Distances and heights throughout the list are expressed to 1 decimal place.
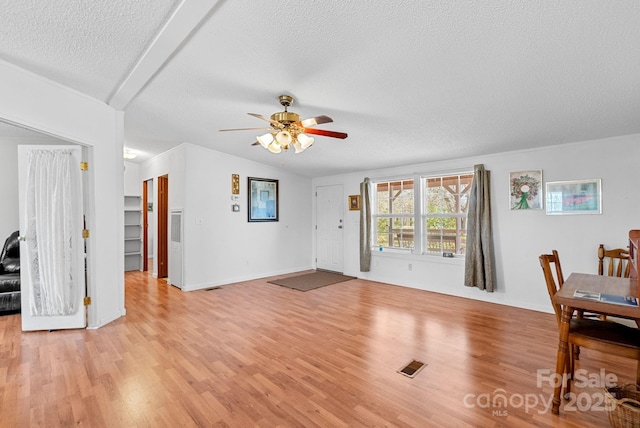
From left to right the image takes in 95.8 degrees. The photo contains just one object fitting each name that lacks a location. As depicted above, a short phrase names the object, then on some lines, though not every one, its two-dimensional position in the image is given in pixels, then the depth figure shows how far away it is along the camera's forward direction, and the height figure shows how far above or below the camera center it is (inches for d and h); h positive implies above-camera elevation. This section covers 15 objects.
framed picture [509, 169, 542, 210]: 151.7 +12.3
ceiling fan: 105.1 +31.5
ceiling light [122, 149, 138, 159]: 225.7 +49.6
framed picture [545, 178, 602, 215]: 136.3 +7.5
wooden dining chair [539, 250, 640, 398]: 67.2 -30.6
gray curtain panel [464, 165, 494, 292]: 162.6 -13.5
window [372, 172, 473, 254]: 184.7 +0.2
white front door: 250.1 -12.3
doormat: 203.5 -50.4
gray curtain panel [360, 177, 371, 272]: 223.9 -10.9
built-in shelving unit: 260.4 -17.6
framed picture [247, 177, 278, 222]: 228.6 +12.9
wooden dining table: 65.2 -21.2
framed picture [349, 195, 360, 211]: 235.0 +9.9
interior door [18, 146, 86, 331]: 122.7 -14.4
